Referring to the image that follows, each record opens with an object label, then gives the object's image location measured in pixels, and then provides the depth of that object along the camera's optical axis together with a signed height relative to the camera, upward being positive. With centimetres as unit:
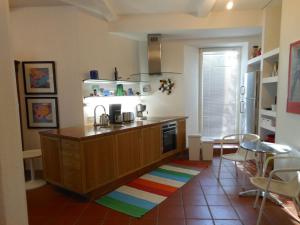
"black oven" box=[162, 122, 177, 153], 415 -86
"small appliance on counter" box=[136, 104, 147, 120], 465 -39
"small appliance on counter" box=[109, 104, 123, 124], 377 -36
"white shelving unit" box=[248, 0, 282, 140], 366 +43
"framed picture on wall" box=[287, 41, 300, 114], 276 +13
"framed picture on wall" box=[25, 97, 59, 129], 361 -29
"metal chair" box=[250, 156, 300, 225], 203 -97
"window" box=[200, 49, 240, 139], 509 +0
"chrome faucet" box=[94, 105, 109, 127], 358 -37
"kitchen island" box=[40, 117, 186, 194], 274 -87
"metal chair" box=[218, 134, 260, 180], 323 -100
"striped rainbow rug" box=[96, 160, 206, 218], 271 -141
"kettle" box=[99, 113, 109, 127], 359 -43
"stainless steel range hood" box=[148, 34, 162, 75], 442 +82
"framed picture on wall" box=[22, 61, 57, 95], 354 +29
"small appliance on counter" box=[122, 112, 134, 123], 397 -44
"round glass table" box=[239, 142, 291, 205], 260 -73
